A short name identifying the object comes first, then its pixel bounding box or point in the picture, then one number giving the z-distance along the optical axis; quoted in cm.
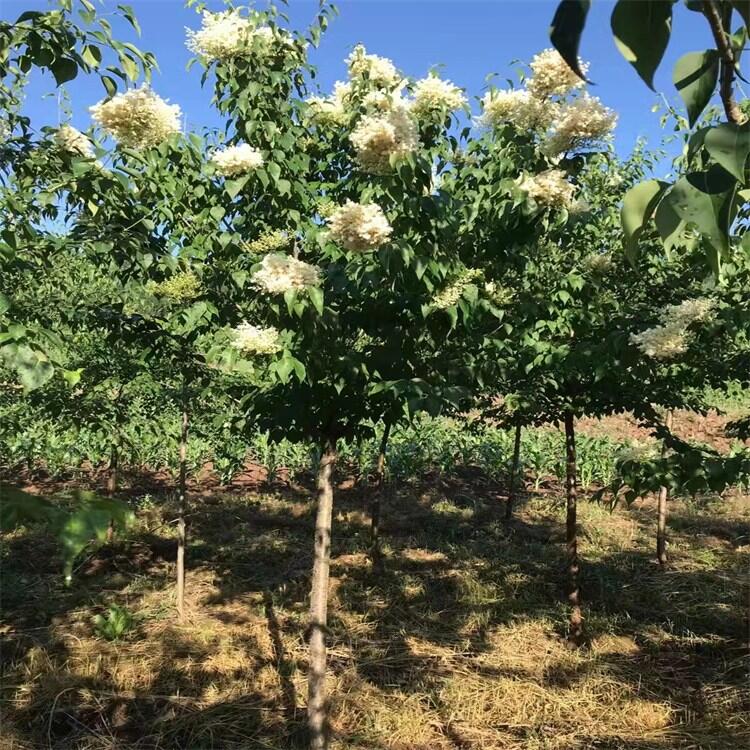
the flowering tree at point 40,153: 150
